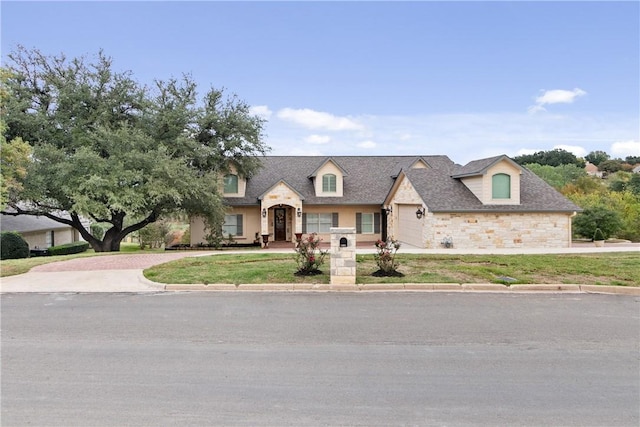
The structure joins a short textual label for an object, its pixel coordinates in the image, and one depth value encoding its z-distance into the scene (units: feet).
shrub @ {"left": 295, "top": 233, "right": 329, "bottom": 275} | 38.52
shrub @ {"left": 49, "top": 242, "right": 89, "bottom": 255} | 86.22
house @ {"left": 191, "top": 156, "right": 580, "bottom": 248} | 65.26
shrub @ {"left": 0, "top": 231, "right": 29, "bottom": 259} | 73.41
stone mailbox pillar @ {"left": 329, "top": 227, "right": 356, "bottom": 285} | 35.73
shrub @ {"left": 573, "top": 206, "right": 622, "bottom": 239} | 72.28
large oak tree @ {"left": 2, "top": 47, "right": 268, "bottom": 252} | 61.11
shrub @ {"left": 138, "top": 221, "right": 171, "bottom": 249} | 94.07
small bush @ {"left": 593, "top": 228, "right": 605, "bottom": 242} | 70.69
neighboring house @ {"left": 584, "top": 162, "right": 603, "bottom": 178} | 305.69
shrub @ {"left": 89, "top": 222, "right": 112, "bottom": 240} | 112.47
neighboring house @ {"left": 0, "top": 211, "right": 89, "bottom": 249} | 87.51
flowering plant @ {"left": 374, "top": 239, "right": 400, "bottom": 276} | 38.60
